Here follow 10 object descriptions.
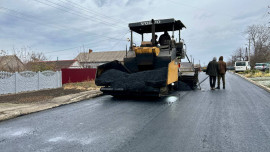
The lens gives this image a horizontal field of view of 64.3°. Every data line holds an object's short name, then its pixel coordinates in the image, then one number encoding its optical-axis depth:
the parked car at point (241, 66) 33.03
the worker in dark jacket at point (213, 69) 10.85
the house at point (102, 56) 51.36
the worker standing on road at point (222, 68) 11.19
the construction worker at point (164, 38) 9.55
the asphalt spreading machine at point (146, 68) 7.12
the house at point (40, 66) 16.29
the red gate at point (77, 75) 16.39
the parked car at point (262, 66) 31.50
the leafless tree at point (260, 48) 48.35
